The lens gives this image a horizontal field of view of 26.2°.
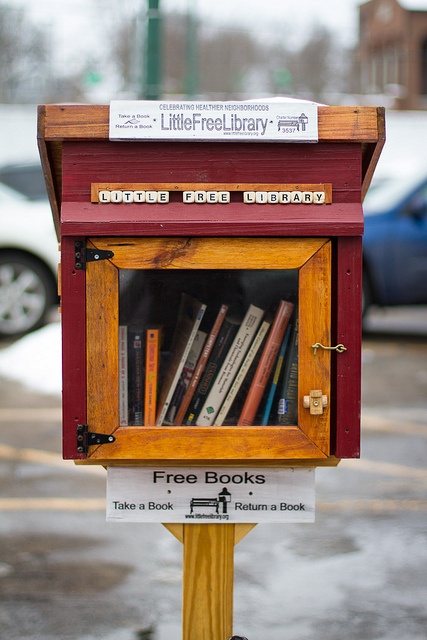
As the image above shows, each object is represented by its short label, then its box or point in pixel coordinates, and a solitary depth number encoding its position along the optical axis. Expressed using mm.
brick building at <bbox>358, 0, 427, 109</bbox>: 37406
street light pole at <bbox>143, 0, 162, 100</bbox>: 8117
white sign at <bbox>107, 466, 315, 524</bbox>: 2402
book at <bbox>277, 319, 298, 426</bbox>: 2270
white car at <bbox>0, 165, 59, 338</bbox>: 7805
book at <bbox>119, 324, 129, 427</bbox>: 2246
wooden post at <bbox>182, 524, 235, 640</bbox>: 2467
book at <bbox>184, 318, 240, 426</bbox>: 2328
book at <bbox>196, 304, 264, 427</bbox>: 2316
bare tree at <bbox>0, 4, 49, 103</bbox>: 31375
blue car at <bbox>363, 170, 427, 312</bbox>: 8008
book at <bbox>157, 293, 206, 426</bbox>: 2312
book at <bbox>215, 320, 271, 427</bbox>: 2318
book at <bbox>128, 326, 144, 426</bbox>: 2273
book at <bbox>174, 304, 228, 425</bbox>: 2324
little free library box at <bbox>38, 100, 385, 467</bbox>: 2152
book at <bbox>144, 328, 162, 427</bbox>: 2301
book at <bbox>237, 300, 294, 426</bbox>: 2303
